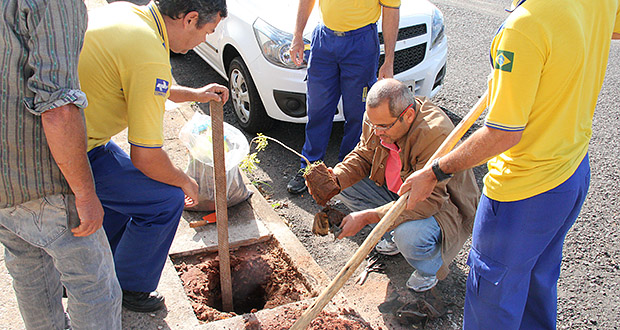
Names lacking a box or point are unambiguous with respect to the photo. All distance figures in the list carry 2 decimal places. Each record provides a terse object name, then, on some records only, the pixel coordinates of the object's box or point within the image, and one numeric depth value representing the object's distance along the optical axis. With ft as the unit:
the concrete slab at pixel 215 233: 11.69
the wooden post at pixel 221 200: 9.84
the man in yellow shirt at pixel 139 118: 7.47
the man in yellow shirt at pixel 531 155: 6.57
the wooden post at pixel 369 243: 8.36
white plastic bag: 12.10
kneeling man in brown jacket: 10.05
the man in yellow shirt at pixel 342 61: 13.52
